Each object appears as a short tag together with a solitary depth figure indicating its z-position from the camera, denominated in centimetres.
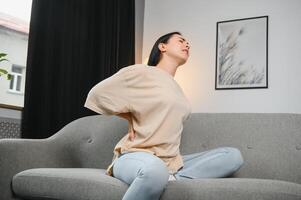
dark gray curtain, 291
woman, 179
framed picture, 372
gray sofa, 154
